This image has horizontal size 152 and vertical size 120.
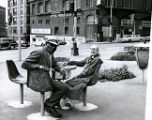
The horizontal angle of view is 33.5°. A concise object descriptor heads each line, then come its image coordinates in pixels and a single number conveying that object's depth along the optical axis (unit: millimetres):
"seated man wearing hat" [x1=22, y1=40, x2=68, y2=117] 3227
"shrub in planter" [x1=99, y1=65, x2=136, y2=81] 6246
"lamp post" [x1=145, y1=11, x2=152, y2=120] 1085
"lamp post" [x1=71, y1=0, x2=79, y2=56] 10616
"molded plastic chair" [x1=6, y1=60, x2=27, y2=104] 3949
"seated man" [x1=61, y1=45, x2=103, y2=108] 3527
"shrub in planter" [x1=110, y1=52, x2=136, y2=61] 8718
